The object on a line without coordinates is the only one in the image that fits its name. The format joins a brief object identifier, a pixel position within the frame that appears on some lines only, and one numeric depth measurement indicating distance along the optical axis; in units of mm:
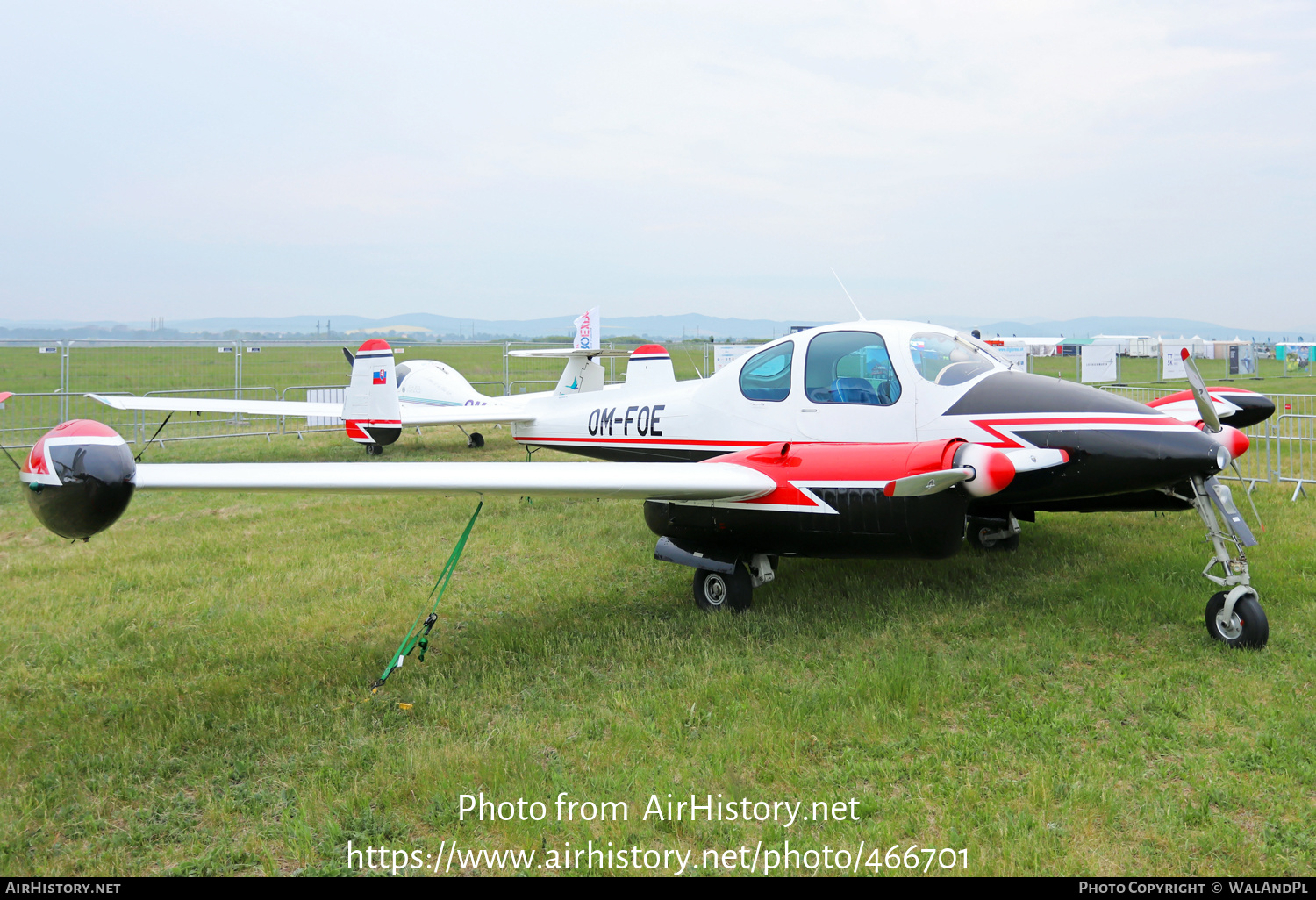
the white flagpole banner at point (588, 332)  21906
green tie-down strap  4809
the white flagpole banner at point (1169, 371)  29531
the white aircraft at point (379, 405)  12961
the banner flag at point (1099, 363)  24948
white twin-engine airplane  4457
